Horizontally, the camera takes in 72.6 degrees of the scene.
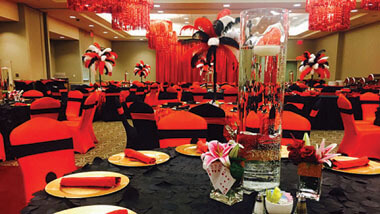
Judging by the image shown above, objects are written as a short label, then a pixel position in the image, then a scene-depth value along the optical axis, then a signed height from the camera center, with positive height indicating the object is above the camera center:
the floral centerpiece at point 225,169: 0.86 -0.32
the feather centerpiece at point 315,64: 6.52 +0.26
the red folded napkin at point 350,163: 1.20 -0.41
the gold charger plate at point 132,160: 1.29 -0.45
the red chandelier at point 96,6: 3.00 +0.84
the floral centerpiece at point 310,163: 0.88 -0.30
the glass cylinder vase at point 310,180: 0.90 -0.37
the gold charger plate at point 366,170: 1.16 -0.44
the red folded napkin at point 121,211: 0.72 -0.39
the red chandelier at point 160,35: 8.17 +1.25
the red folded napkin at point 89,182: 1.00 -0.42
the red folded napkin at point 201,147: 1.23 -0.37
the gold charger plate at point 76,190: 0.95 -0.45
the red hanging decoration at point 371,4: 3.71 +1.02
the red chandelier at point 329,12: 3.92 +1.00
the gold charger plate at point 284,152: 1.41 -0.44
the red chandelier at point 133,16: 3.69 +0.84
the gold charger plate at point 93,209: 0.82 -0.44
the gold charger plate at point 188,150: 1.48 -0.45
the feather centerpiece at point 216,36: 3.13 +0.46
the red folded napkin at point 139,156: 1.28 -0.42
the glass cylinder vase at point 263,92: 0.98 -0.07
